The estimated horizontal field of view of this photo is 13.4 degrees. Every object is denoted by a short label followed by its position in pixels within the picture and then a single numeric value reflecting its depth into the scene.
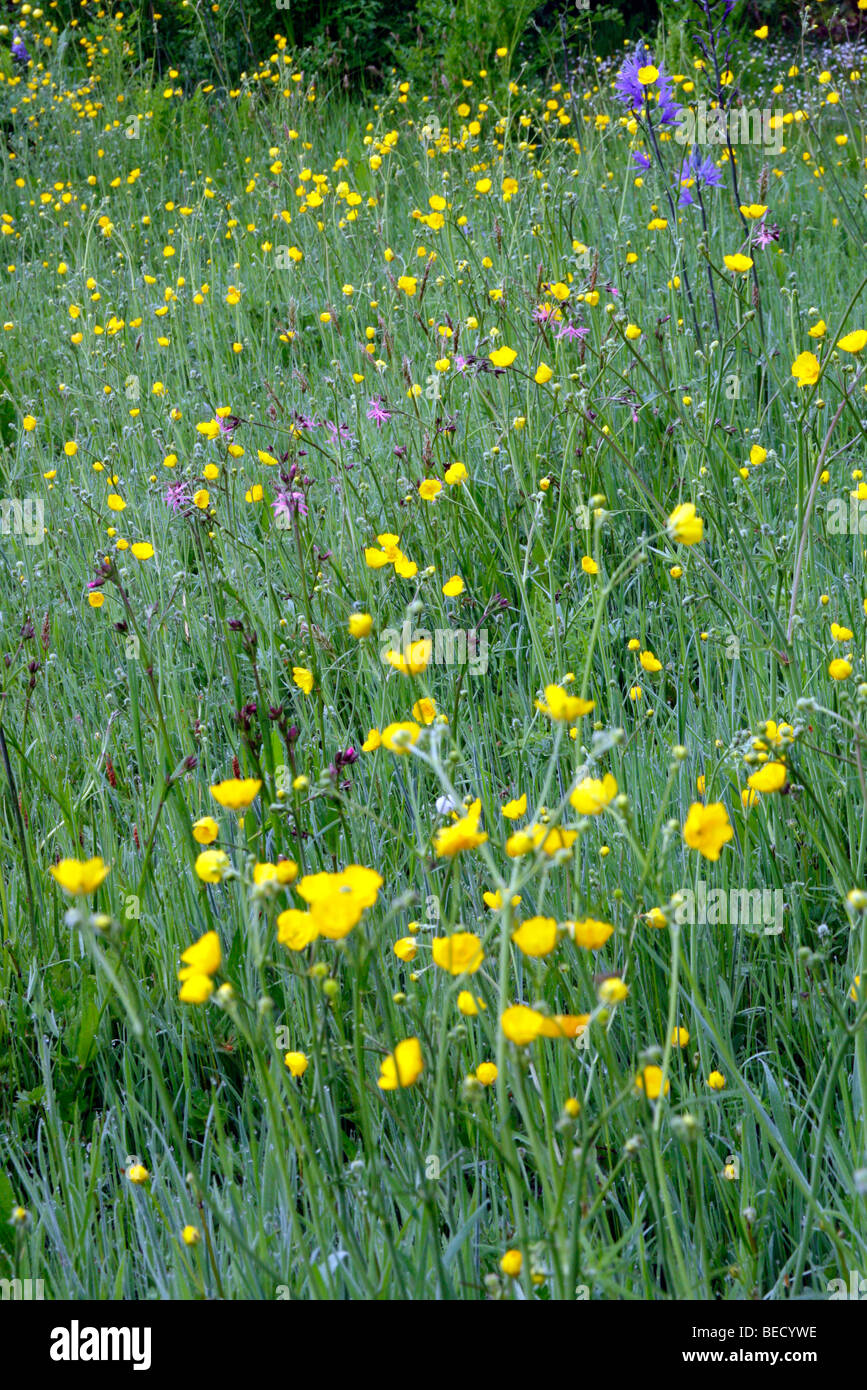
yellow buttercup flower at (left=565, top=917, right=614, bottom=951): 1.59
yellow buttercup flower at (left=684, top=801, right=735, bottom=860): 1.63
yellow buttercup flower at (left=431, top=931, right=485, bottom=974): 1.60
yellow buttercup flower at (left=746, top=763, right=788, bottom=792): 1.73
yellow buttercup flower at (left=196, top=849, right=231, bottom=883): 1.67
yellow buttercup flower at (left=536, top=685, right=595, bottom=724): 1.64
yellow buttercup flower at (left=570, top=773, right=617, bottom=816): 1.63
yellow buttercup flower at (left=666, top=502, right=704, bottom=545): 1.71
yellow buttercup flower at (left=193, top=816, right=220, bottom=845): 1.76
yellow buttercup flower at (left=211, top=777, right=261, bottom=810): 1.68
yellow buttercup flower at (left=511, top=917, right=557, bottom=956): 1.57
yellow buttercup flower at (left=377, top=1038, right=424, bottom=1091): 1.60
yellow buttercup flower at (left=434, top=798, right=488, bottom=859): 1.62
